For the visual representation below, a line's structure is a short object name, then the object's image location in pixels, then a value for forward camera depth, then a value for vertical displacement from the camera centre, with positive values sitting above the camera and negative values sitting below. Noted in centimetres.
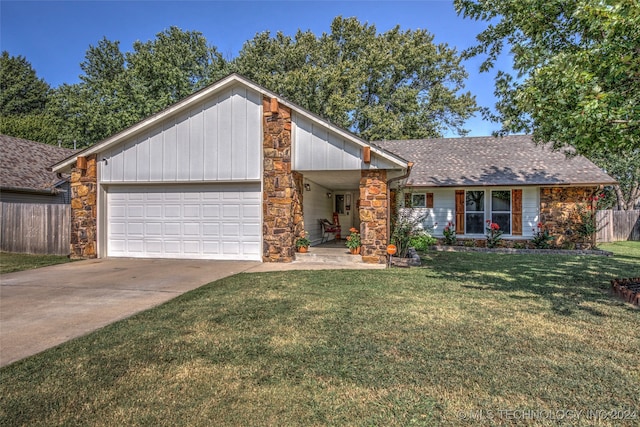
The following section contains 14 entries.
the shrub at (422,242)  1144 -101
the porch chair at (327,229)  1257 -60
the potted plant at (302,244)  949 -86
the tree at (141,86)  2206 +909
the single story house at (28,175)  1431 +175
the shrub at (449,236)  1322 -90
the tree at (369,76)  2275 +987
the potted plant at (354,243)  915 -81
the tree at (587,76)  448 +203
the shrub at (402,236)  928 -63
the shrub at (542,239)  1224 -96
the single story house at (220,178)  885 +102
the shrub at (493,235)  1251 -83
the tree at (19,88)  3123 +1207
